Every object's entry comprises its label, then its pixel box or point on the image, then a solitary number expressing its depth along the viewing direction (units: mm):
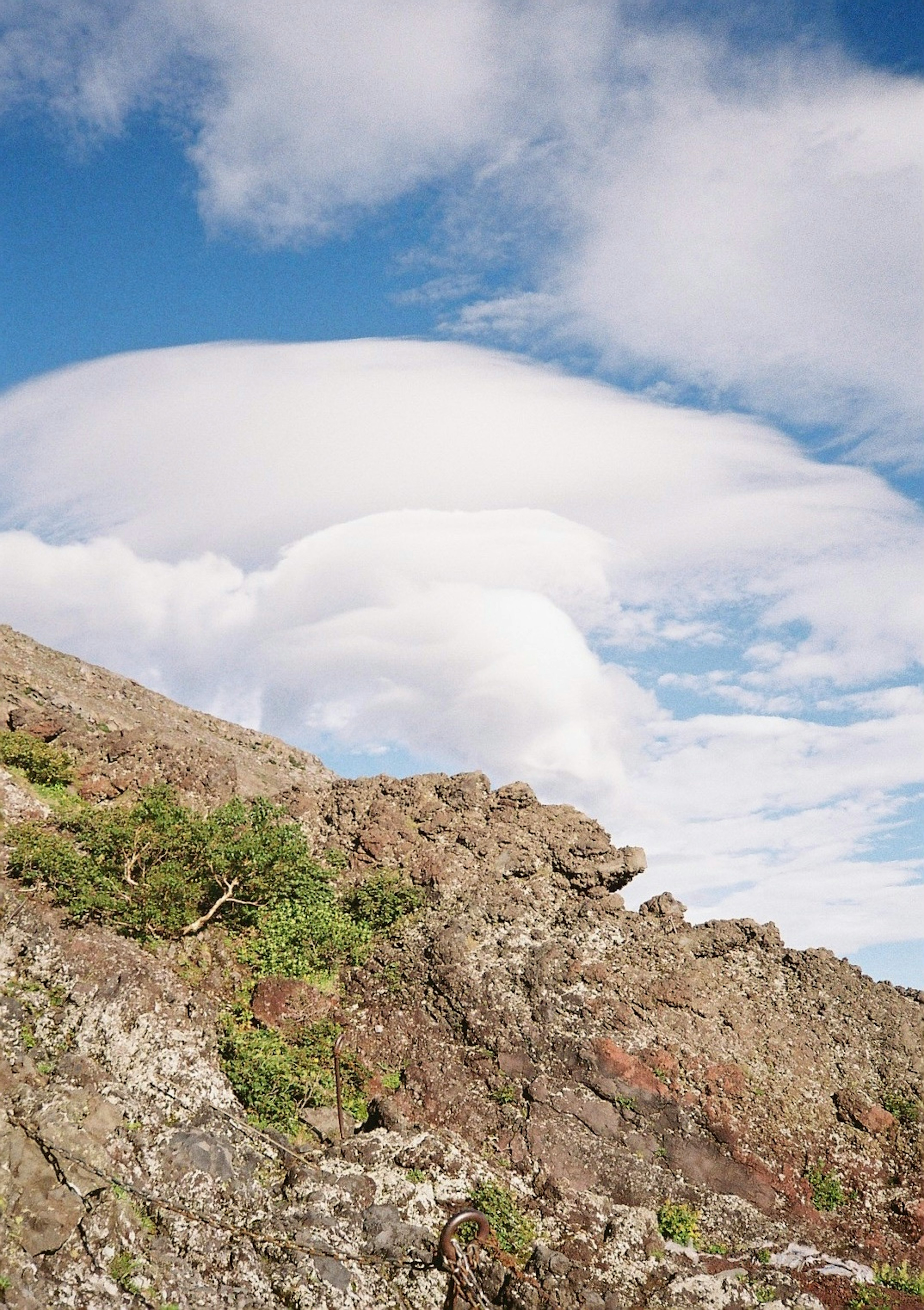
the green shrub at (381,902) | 22797
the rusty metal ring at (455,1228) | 10758
